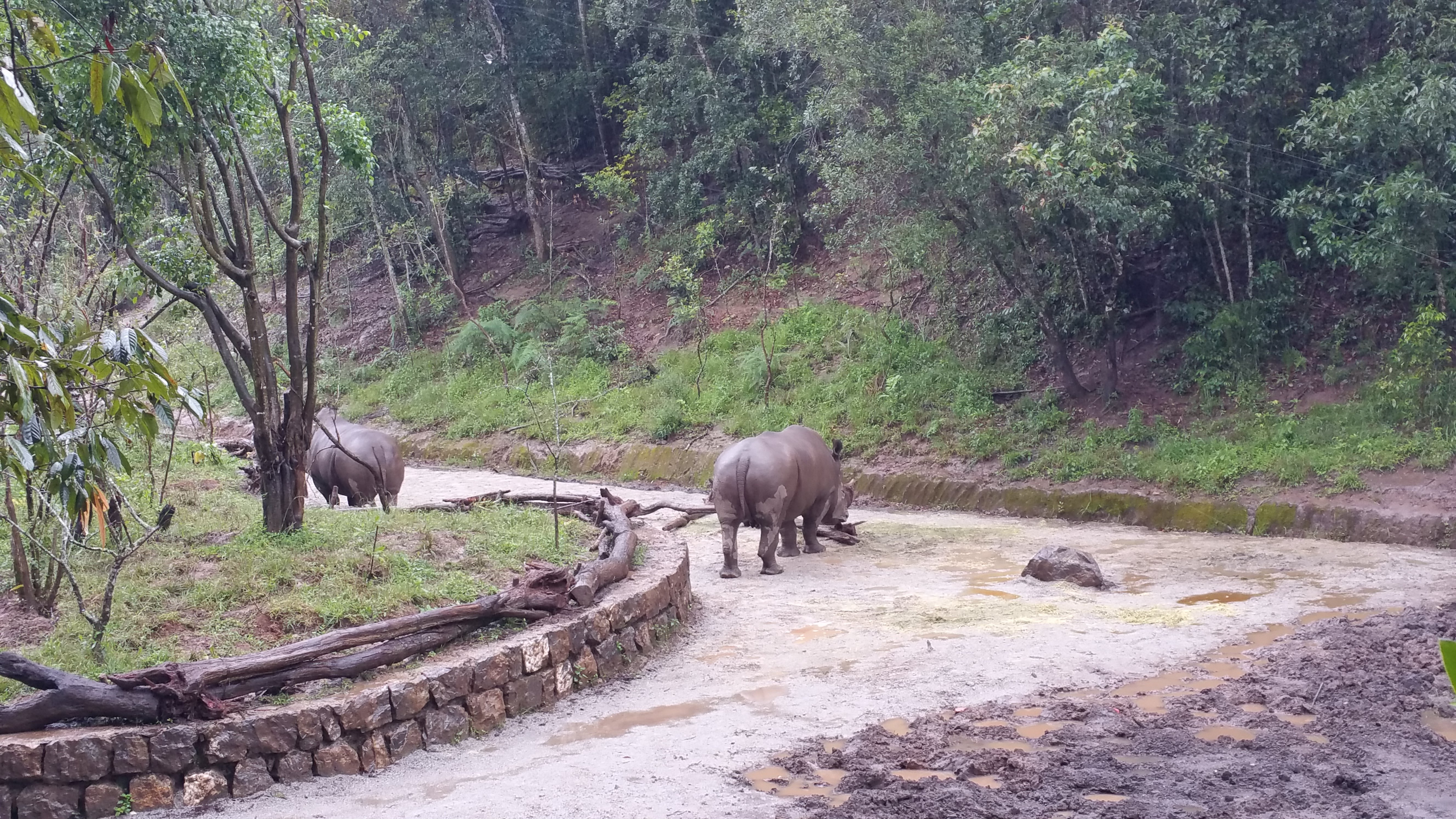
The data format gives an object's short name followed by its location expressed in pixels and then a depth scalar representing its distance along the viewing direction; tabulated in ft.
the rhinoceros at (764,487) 37.01
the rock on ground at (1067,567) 33.71
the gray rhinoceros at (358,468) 45.44
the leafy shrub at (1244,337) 52.65
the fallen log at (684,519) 47.03
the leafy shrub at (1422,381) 44.88
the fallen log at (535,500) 39.75
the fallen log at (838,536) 43.50
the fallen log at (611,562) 25.32
